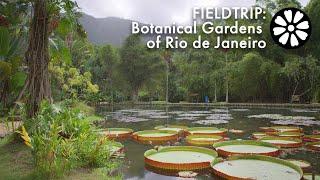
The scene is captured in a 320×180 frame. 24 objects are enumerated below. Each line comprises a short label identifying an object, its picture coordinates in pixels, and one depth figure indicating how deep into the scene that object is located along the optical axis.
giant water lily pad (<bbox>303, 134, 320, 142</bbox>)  8.56
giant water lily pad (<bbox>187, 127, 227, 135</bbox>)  9.88
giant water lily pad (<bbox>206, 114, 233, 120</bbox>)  14.52
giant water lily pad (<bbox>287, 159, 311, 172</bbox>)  6.14
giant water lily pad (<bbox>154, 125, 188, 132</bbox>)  11.00
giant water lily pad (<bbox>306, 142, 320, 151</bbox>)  7.68
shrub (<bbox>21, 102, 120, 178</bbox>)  4.52
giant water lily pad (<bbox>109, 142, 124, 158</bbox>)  7.04
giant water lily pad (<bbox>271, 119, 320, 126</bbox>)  11.80
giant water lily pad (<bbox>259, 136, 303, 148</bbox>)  8.08
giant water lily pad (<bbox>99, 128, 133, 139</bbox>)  9.84
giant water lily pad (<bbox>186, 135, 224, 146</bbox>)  8.69
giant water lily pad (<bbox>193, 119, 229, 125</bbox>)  12.93
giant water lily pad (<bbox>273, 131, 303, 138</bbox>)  9.06
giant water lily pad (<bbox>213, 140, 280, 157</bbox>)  7.17
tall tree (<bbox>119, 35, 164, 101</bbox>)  27.44
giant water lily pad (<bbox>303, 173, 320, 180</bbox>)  5.46
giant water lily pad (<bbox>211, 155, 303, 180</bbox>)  5.55
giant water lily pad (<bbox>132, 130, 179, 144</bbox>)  9.30
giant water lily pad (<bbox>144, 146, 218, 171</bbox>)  6.30
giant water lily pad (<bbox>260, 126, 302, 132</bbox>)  10.07
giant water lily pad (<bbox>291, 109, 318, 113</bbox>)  16.33
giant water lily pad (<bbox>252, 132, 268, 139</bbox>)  9.30
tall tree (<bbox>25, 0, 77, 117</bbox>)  6.11
